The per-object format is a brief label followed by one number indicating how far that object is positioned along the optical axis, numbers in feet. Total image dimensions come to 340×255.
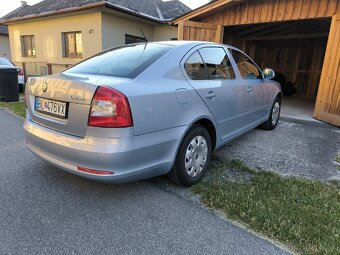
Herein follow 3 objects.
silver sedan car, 7.41
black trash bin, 27.43
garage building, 19.39
